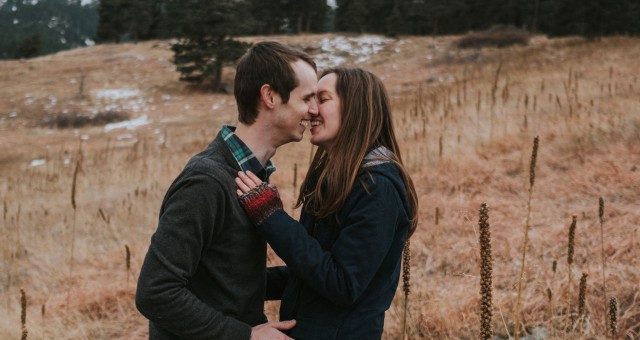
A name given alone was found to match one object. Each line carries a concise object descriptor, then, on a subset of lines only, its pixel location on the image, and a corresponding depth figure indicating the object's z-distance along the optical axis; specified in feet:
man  4.90
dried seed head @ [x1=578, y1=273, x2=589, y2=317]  4.66
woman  5.20
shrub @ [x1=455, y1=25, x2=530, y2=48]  78.23
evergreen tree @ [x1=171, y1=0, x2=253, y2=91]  76.38
